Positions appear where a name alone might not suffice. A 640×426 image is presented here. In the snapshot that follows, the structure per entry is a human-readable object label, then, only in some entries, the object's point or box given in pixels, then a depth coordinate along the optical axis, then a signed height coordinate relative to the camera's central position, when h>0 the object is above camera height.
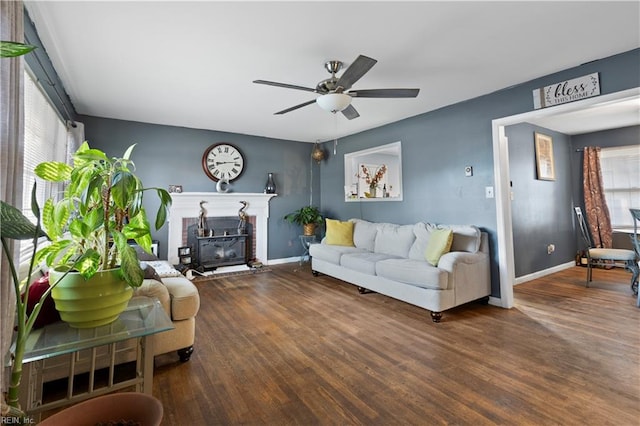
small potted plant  5.57 +0.09
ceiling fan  2.39 +1.12
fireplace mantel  4.71 +0.27
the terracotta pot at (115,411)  1.00 -0.67
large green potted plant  1.31 -0.05
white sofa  2.89 -0.53
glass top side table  1.23 -0.52
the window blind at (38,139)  2.13 +0.79
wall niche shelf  5.12 +1.01
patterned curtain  5.04 +0.22
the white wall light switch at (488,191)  3.31 +0.32
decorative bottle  5.50 +0.72
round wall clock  5.02 +1.14
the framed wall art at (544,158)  4.45 +0.96
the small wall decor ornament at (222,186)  5.00 +0.70
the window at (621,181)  4.86 +0.62
